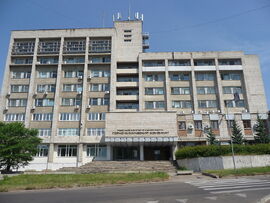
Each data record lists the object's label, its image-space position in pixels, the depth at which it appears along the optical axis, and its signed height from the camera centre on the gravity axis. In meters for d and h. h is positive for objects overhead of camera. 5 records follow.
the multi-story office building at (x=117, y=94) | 38.38 +11.68
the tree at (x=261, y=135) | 33.31 +2.21
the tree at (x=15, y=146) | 28.14 +0.91
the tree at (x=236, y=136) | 32.50 +2.04
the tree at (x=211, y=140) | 33.44 +1.54
